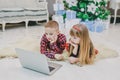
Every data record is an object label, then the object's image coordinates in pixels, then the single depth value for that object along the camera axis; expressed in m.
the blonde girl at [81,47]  1.84
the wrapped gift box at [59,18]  3.86
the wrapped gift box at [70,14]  3.71
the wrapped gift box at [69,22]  3.67
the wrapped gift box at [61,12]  3.92
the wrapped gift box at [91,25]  3.76
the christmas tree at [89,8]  3.73
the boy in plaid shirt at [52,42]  1.95
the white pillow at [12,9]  3.66
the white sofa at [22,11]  3.69
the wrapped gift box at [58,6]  3.84
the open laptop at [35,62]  1.62
